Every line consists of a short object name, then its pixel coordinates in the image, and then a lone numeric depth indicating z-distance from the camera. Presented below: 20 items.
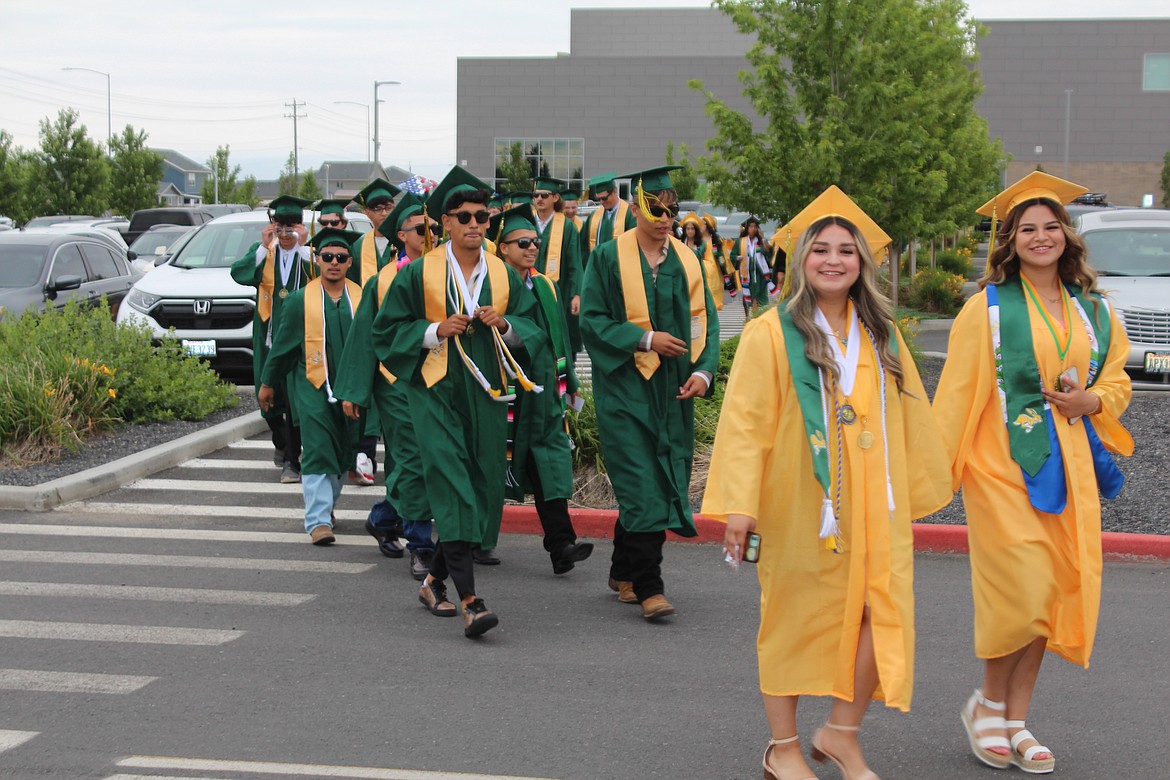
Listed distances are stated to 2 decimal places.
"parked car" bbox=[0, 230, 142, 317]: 15.20
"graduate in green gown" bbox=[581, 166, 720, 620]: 6.74
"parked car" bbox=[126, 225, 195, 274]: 24.51
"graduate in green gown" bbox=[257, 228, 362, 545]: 8.27
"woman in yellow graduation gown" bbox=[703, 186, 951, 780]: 4.24
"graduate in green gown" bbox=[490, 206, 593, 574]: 7.16
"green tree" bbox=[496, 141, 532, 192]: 62.81
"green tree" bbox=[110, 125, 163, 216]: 45.78
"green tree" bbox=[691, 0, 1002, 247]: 16.55
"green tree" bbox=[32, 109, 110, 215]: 42.34
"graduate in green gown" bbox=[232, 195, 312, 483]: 9.69
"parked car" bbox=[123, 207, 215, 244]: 30.09
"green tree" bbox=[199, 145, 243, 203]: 61.97
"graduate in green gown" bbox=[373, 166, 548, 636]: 6.38
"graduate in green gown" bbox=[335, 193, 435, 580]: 6.96
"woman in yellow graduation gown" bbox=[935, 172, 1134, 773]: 4.65
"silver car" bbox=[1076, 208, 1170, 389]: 12.54
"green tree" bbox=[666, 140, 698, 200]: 47.86
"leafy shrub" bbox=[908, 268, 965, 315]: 23.30
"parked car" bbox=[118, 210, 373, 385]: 14.14
